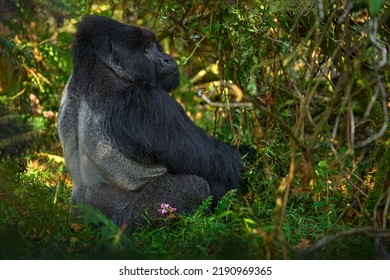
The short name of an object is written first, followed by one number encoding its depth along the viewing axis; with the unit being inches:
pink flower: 360.5
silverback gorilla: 371.6
